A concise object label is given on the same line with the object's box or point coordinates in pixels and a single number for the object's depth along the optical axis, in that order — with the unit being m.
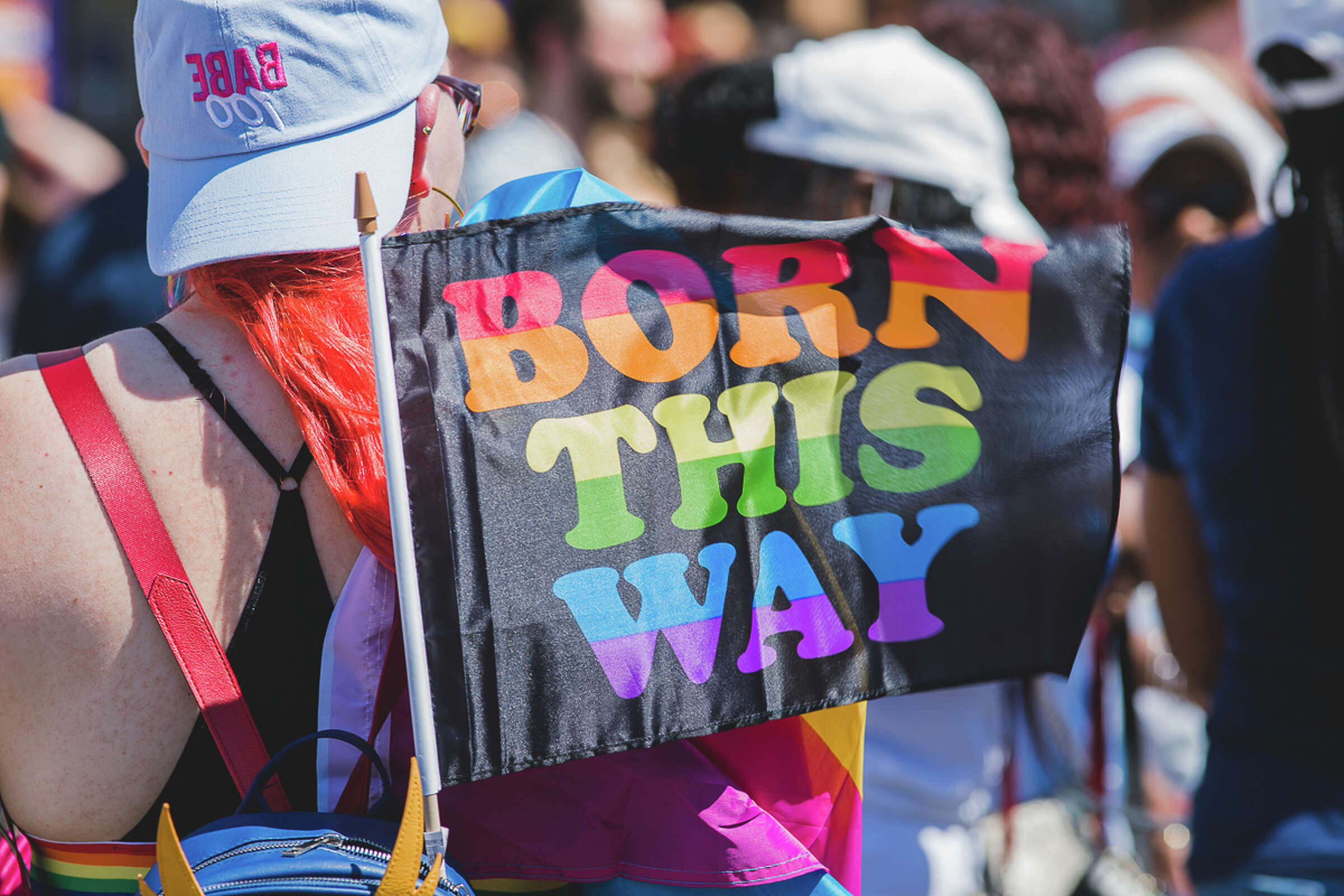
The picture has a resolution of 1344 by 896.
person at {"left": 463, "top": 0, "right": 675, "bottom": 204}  8.51
